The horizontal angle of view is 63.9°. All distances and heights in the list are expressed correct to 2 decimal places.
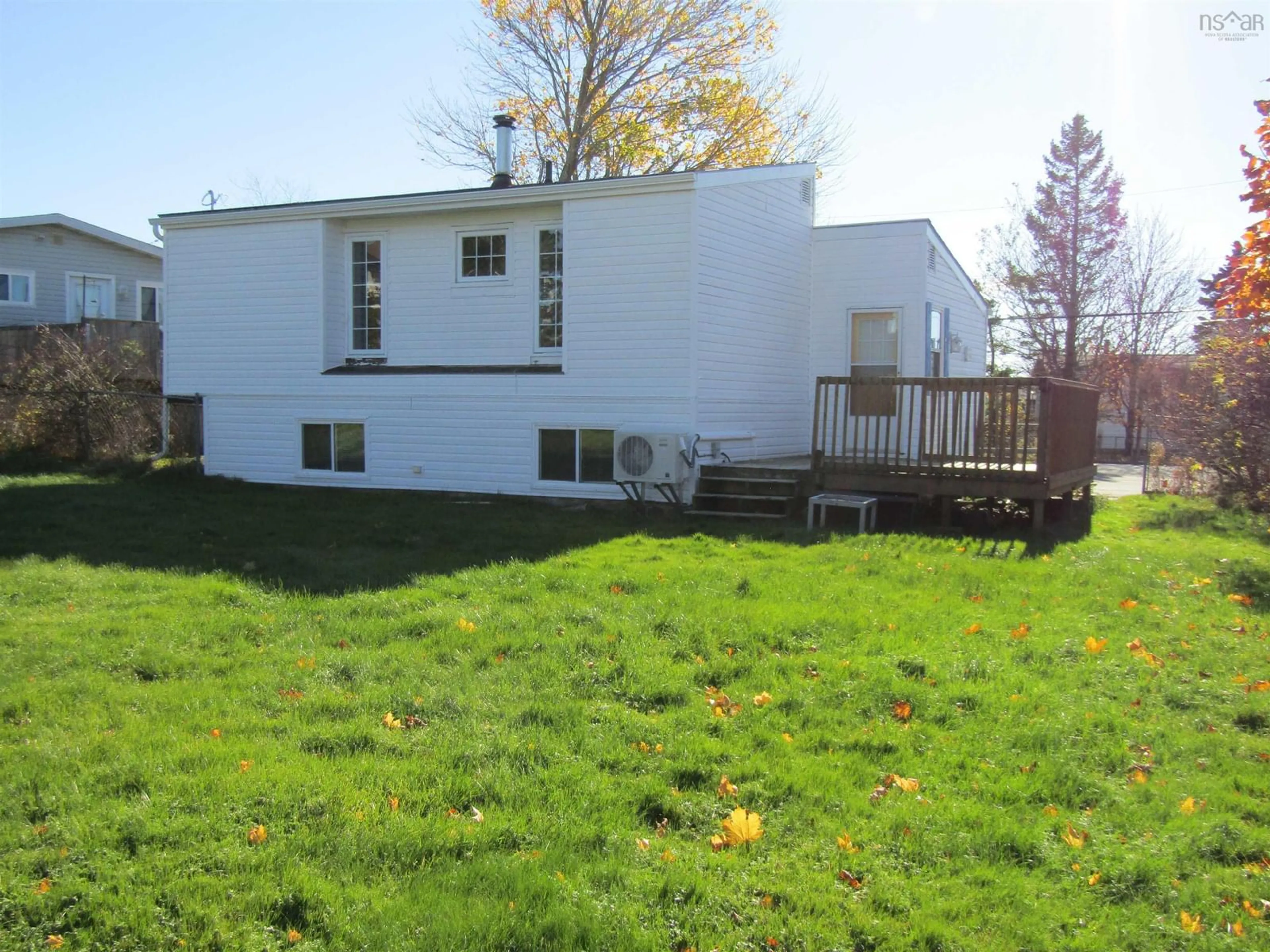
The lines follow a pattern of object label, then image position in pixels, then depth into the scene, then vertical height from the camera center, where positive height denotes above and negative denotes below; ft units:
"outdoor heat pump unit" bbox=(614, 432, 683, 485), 39.96 -1.69
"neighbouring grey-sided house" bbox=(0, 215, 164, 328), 80.18 +11.18
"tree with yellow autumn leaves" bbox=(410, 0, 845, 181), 84.07 +27.93
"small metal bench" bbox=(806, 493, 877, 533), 36.29 -3.06
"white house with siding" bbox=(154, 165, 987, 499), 42.98 +4.25
